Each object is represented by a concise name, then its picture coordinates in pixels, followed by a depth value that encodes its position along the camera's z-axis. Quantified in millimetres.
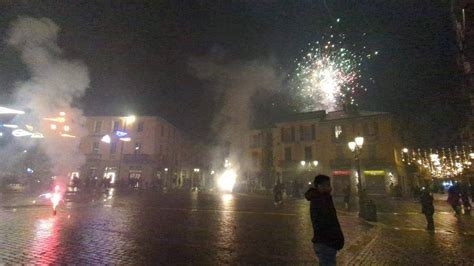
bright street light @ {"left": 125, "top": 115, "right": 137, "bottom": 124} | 44025
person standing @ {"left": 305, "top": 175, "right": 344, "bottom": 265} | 3752
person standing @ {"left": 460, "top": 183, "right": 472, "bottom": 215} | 15377
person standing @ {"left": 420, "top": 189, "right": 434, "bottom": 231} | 10383
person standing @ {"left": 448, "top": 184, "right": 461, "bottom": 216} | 14969
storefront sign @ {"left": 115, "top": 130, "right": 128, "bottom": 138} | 29500
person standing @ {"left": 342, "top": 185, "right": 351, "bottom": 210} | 17828
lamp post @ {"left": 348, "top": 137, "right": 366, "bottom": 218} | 13392
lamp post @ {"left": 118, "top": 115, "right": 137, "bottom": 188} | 44100
